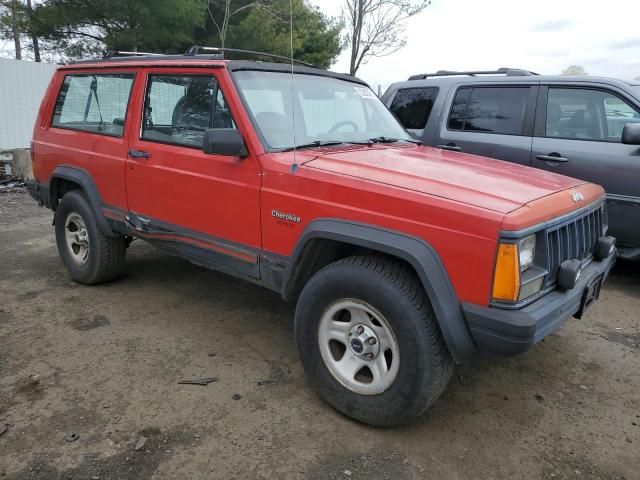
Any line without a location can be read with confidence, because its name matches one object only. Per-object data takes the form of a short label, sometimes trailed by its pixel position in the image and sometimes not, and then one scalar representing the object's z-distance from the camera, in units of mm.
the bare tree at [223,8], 12787
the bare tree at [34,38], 11883
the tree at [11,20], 11930
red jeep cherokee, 2303
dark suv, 4574
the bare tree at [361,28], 12547
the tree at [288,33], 13641
